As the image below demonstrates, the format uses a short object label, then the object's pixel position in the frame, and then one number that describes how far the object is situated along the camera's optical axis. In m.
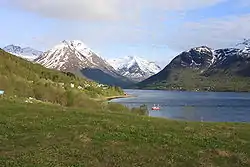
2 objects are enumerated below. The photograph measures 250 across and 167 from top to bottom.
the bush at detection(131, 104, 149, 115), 83.02
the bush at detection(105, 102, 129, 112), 76.34
